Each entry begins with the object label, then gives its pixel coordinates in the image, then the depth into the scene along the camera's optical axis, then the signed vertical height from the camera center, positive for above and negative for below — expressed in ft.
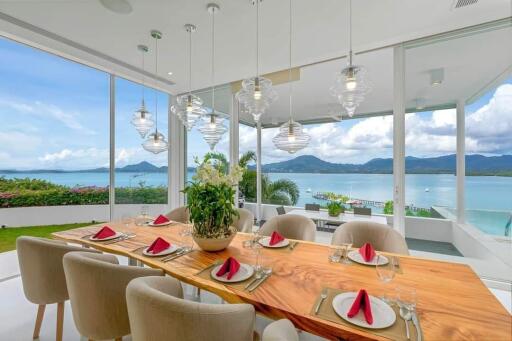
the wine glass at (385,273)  3.81 -1.75
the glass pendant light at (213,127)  8.87 +1.75
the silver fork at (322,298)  3.25 -1.99
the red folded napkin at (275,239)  5.96 -1.84
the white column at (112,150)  12.22 +1.14
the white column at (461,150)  9.77 +0.92
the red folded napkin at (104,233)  6.49 -1.85
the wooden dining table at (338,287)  2.88 -2.00
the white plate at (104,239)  6.33 -1.95
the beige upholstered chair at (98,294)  4.05 -2.28
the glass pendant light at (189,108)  8.61 +2.46
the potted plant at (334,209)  15.87 -2.71
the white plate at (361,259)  4.55 -1.93
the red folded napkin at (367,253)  4.84 -1.81
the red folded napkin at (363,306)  2.99 -1.90
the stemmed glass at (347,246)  4.96 -1.90
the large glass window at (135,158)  12.80 +0.80
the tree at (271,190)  19.47 -1.78
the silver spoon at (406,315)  2.88 -1.97
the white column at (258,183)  19.03 -1.04
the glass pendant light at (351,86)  5.97 +2.36
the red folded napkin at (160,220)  8.05 -1.80
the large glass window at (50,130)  10.09 +2.08
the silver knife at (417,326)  2.68 -1.98
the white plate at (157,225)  7.89 -1.90
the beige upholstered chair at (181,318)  2.72 -1.87
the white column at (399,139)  9.23 +1.33
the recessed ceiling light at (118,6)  6.97 +5.28
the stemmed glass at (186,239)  5.77 -1.96
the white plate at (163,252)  5.29 -1.97
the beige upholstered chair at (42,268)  5.07 -2.26
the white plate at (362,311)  2.92 -1.98
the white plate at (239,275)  4.05 -1.97
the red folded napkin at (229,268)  4.22 -1.87
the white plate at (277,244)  5.88 -1.94
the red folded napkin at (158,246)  5.44 -1.88
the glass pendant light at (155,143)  9.69 +1.21
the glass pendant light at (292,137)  7.47 +1.13
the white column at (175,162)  15.87 +0.63
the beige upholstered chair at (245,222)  8.13 -1.89
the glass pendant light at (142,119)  9.70 +2.26
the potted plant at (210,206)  5.33 -0.85
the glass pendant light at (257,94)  7.41 +2.61
